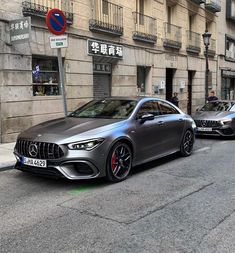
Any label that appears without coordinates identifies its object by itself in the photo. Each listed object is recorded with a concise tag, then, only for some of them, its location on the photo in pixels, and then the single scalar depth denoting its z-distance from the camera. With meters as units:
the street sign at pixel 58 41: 8.49
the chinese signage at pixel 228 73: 26.54
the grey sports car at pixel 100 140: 5.71
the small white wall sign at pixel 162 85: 18.15
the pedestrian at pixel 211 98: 16.43
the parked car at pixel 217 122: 11.59
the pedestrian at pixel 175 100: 17.34
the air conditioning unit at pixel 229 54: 27.45
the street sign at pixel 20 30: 9.69
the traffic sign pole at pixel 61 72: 8.74
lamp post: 17.59
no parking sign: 8.44
